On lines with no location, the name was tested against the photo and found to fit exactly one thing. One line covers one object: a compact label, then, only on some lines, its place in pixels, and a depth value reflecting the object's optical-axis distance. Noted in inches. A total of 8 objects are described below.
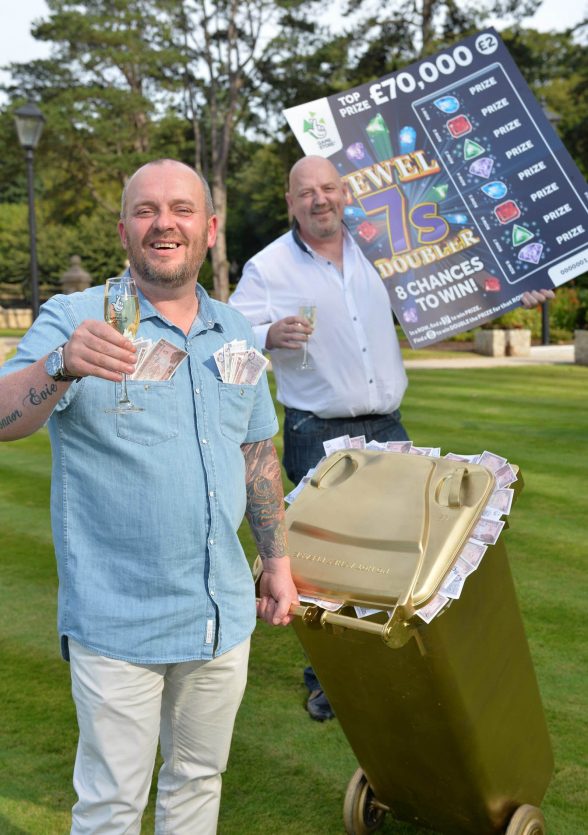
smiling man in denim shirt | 91.4
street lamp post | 652.1
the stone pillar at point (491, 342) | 797.9
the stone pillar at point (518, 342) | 791.7
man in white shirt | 160.6
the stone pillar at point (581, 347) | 695.1
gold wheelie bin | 97.2
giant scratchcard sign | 167.2
